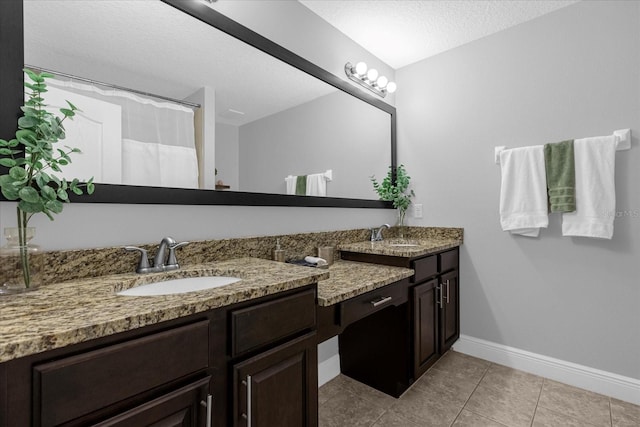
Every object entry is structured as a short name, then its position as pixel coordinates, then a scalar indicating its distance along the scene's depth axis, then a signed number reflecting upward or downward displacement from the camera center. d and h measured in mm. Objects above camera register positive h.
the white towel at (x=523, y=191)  2014 +169
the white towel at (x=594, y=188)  1788 +165
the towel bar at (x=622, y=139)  1779 +448
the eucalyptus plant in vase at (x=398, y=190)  2580 +227
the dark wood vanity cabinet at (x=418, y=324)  1808 -689
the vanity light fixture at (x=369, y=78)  2271 +1074
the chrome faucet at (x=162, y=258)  1134 -158
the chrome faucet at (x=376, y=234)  2350 -133
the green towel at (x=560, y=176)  1892 +256
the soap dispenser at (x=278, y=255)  1587 -197
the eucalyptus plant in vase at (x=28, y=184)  847 +94
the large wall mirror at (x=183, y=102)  1079 +517
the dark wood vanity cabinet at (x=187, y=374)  576 -370
